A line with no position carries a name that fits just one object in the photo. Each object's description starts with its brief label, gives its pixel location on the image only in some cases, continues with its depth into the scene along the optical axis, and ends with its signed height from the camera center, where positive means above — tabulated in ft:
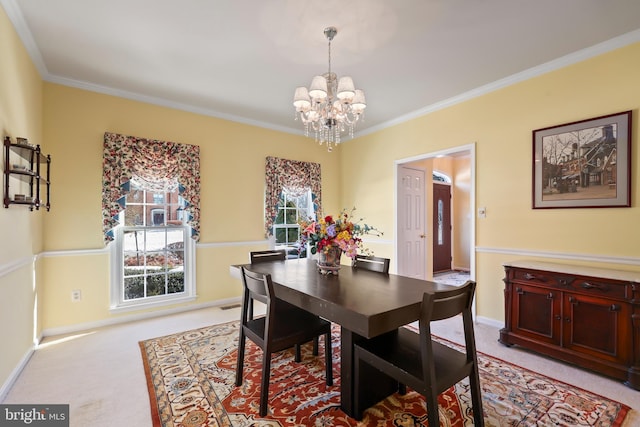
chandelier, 7.68 +3.18
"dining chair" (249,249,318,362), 8.88 -1.52
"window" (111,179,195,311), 11.76 -1.60
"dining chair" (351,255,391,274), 8.62 -1.50
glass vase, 7.84 -1.22
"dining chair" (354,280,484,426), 4.68 -2.68
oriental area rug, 5.98 -4.21
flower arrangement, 7.52 -0.52
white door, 15.46 -0.44
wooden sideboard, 7.22 -2.79
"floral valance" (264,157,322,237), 15.23 +1.87
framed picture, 8.36 +1.59
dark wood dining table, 4.73 -1.61
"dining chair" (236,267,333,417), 6.17 -2.68
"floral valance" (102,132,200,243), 11.14 +1.80
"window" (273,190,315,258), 16.25 -0.11
